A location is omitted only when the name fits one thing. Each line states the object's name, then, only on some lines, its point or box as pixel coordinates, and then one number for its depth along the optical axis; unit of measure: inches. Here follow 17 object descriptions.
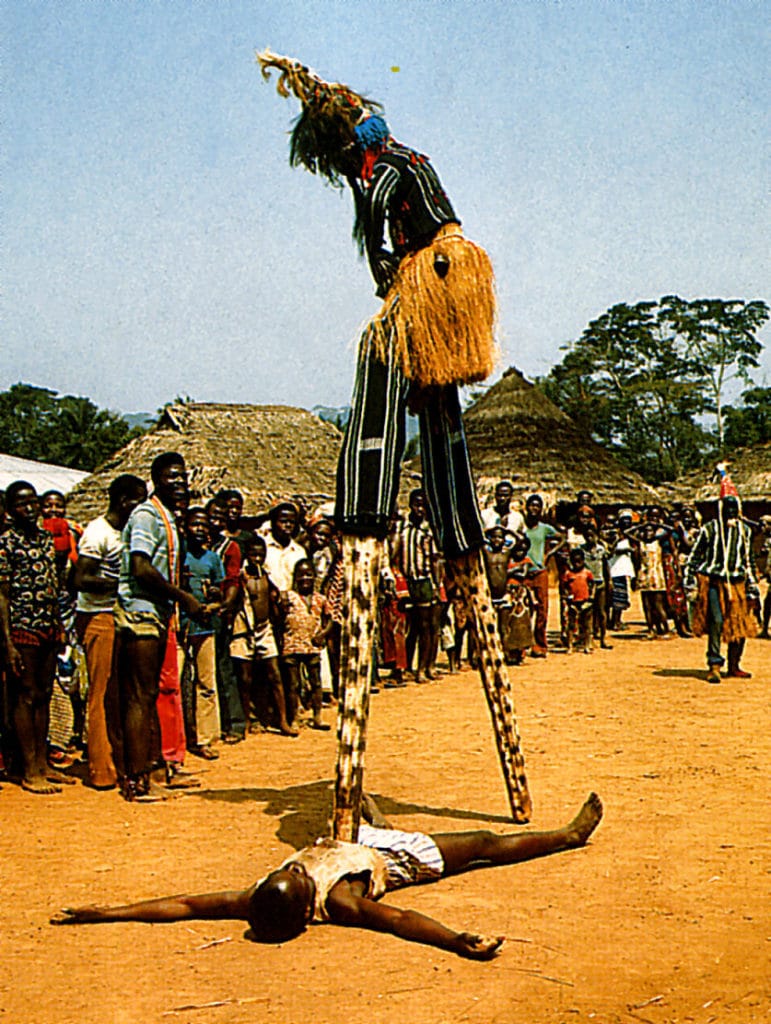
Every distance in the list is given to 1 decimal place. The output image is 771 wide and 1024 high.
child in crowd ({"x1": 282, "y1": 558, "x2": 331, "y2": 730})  358.9
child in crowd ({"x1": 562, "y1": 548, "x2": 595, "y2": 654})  550.6
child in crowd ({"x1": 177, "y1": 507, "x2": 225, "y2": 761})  325.4
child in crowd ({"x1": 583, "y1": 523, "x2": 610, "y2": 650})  560.4
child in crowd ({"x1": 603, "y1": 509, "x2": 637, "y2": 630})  621.0
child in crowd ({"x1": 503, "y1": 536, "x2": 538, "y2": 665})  504.4
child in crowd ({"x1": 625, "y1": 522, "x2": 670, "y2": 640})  598.5
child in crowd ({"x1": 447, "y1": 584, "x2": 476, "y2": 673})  504.1
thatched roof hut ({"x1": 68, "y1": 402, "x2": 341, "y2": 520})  887.7
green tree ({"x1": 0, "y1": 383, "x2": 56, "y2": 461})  1661.2
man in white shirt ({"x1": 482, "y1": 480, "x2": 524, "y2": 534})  530.6
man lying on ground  159.9
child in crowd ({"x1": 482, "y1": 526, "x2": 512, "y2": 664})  484.1
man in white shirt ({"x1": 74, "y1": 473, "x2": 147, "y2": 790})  278.2
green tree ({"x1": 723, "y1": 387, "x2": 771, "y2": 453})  1737.2
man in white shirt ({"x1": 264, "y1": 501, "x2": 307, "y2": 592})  371.6
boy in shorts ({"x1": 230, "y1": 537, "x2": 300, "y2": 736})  352.8
